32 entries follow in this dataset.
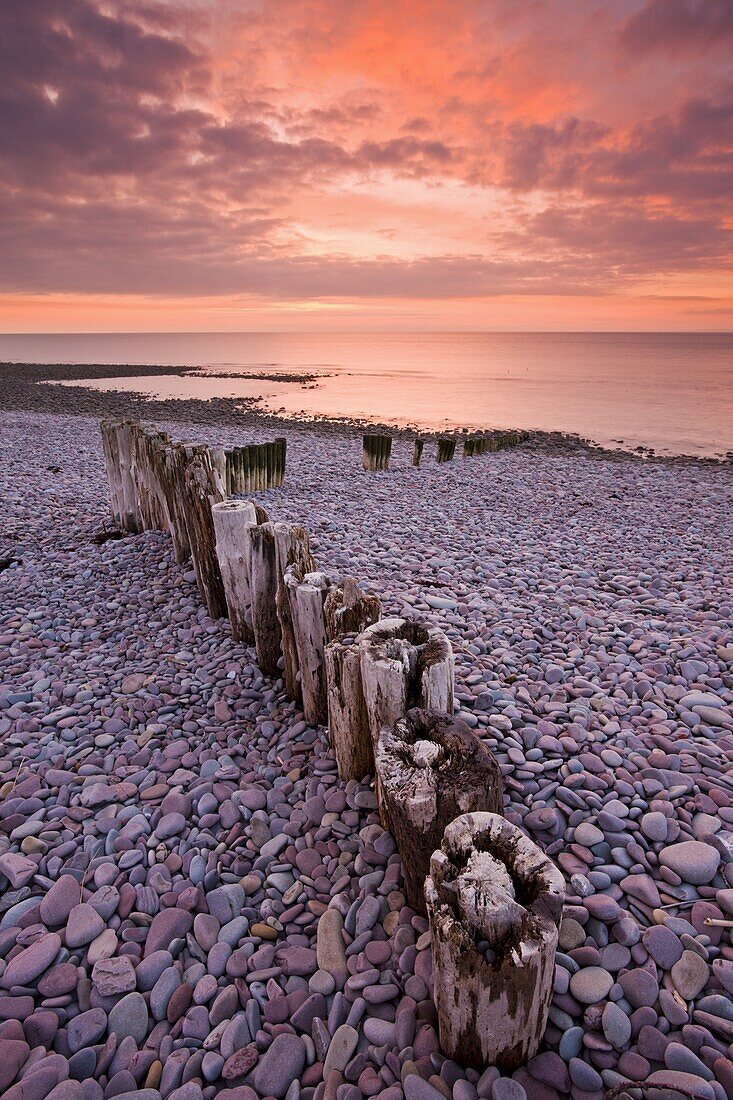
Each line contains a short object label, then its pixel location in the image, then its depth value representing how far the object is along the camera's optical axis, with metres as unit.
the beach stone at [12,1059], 1.85
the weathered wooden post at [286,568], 3.56
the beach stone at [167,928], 2.30
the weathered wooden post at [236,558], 4.32
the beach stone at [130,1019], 2.02
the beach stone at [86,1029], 1.97
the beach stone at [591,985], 1.95
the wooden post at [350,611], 3.13
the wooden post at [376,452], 13.28
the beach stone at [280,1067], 1.84
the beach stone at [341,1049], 1.87
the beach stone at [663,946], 2.05
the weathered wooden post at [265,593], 3.95
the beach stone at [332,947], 2.18
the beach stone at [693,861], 2.33
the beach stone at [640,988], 1.93
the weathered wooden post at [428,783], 2.16
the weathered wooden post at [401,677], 2.61
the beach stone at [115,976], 2.13
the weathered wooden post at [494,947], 1.63
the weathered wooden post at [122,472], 7.02
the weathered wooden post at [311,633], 3.30
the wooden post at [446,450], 14.77
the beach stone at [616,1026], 1.84
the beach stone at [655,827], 2.54
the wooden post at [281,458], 10.36
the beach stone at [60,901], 2.39
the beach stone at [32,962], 2.14
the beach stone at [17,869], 2.53
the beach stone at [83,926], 2.31
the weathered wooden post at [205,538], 4.77
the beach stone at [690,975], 1.94
